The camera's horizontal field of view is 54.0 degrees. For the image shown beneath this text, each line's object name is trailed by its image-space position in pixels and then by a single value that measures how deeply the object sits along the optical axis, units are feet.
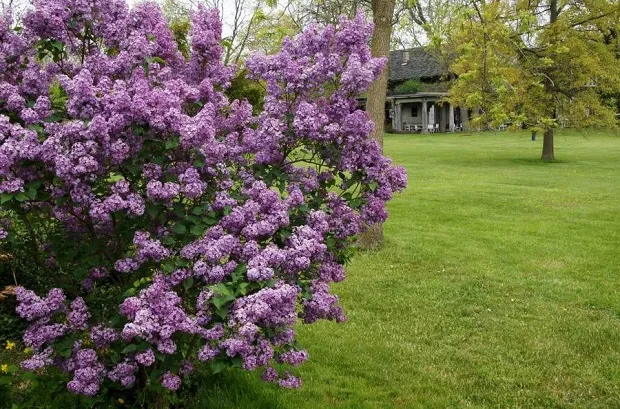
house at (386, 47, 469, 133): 169.99
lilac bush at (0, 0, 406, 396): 9.93
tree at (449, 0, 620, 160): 79.51
